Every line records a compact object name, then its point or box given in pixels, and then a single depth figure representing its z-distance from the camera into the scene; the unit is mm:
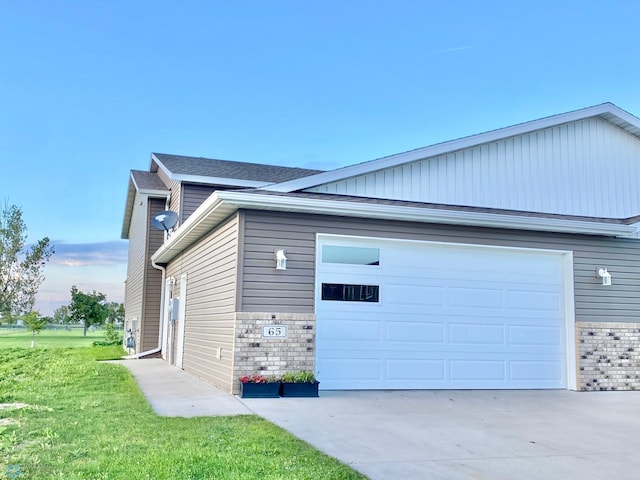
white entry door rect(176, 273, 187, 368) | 12984
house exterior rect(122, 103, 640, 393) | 8391
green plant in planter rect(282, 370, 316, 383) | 7980
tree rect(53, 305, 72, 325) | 39988
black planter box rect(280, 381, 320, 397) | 7887
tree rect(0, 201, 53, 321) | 27047
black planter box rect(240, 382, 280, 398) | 7766
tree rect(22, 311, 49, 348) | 25623
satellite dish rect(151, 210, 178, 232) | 13797
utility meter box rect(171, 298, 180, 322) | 13484
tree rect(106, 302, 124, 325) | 40812
